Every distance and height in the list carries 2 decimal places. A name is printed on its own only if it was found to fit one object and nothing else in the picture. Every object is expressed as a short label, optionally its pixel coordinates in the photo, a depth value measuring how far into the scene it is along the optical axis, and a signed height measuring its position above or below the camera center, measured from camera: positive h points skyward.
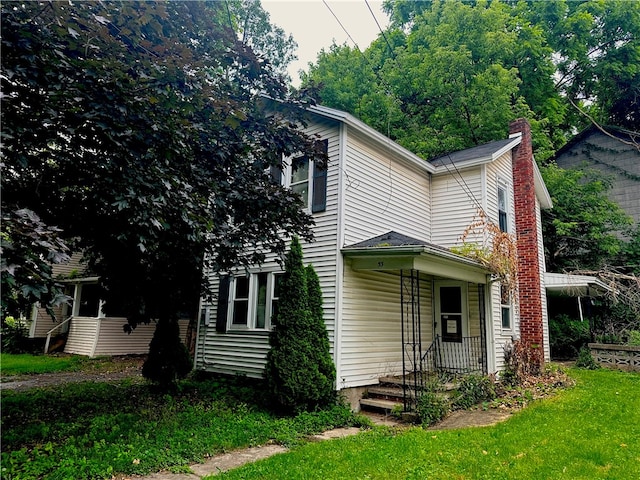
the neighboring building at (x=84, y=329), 15.91 -0.42
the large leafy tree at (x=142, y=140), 4.75 +2.25
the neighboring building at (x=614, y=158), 18.86 +8.00
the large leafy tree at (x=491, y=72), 18.17 +12.22
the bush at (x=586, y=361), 12.80 -0.76
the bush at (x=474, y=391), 8.27 -1.17
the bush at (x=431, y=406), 7.24 -1.28
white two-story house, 8.51 +1.25
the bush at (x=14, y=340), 17.84 -0.99
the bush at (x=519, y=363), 9.95 -0.71
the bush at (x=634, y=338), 12.73 -0.05
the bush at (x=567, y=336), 15.42 -0.08
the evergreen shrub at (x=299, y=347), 7.40 -0.39
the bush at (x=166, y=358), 8.88 -0.75
